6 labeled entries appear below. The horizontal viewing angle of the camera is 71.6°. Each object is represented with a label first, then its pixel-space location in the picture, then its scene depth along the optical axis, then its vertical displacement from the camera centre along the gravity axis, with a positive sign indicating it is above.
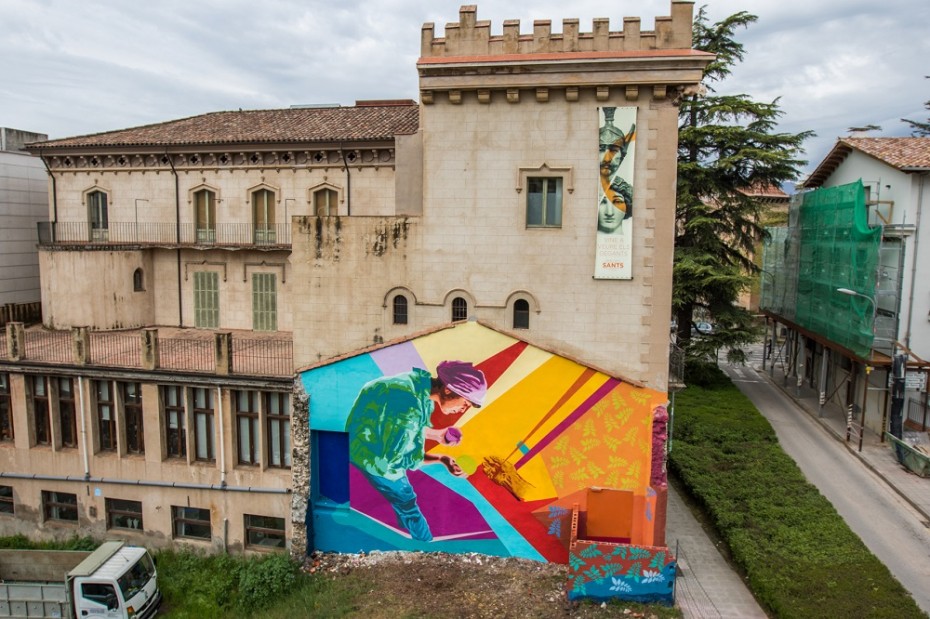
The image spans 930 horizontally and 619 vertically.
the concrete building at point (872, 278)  29.33 -1.32
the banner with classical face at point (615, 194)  18.38 +1.53
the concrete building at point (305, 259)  18.59 -0.51
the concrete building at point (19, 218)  29.81 +1.01
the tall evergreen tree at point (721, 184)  34.28 +3.53
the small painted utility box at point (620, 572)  17.56 -8.82
